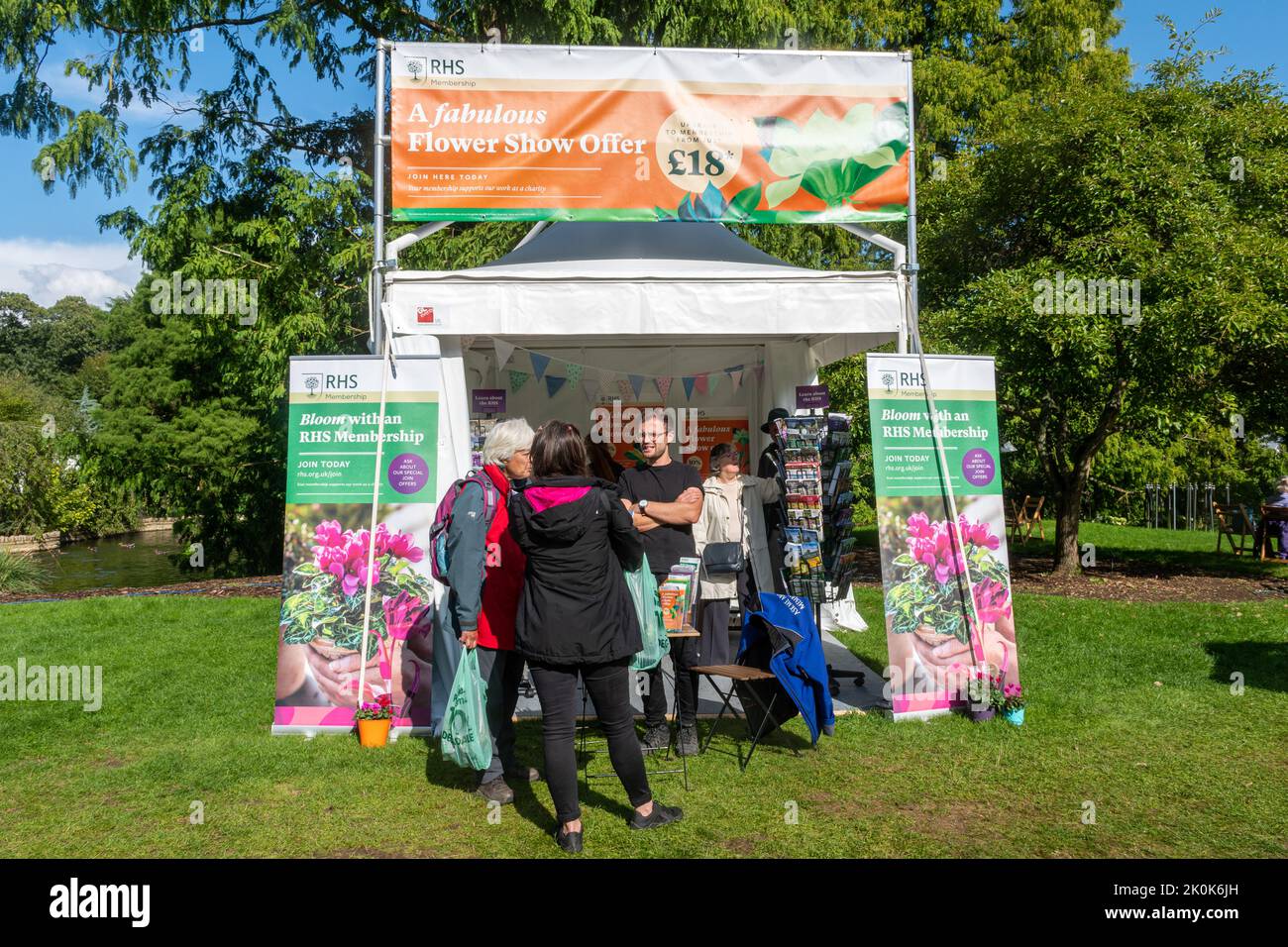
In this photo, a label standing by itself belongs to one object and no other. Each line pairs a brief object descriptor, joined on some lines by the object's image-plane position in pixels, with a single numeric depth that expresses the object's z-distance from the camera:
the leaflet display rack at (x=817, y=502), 6.20
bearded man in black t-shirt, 5.02
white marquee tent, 5.76
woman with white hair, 4.23
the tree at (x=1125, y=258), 9.77
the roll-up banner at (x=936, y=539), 5.73
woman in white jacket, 5.32
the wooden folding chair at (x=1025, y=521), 18.11
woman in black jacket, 3.71
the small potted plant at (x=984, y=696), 5.61
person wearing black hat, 6.38
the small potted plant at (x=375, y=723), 5.31
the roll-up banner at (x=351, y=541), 5.58
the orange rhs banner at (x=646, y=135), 6.04
